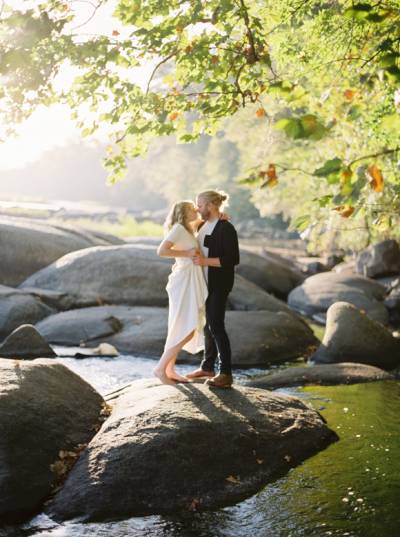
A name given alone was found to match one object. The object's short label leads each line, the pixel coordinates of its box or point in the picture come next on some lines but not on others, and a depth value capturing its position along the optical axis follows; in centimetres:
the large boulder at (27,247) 1666
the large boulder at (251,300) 1522
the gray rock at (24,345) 1152
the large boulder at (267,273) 1942
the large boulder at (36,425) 593
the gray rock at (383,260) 2331
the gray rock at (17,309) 1344
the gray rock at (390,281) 2083
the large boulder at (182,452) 602
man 779
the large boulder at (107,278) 1508
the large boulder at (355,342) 1230
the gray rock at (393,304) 1813
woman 799
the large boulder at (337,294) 1725
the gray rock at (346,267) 2552
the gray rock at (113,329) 1290
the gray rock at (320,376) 1041
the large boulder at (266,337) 1253
